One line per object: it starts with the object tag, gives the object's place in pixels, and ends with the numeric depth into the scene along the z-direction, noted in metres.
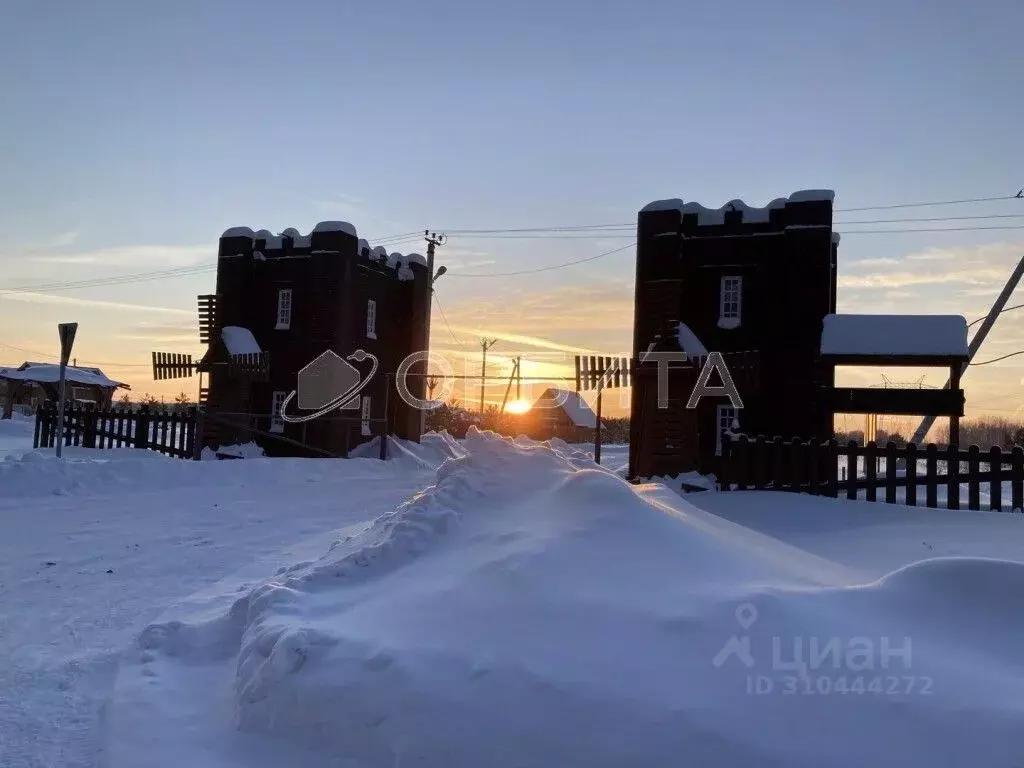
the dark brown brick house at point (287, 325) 27.12
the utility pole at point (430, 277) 28.97
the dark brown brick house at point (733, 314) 19.86
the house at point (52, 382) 39.31
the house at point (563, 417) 54.83
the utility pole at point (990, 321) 21.62
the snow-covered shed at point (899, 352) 17.27
